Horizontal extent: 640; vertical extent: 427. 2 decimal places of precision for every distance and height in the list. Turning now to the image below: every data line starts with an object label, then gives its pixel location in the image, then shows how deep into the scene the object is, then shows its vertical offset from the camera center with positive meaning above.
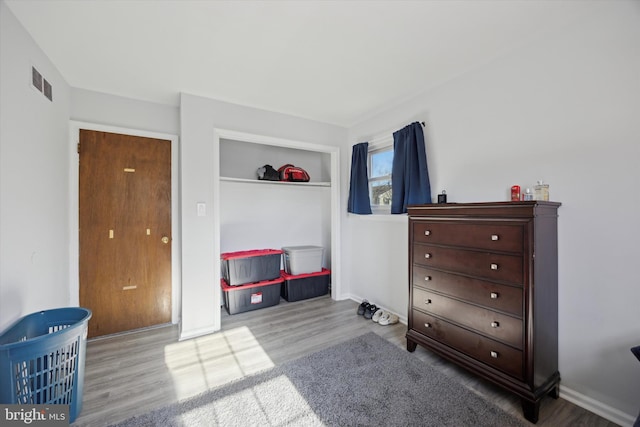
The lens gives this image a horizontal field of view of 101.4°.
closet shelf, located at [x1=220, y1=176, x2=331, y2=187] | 3.42 +0.43
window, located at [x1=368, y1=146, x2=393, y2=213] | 3.21 +0.46
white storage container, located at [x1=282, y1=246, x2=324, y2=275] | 3.63 -0.64
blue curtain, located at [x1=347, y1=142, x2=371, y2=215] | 3.33 +0.42
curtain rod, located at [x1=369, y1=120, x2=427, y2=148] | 3.05 +0.91
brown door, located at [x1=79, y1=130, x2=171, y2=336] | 2.55 -0.16
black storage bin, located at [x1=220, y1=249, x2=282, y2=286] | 3.20 -0.65
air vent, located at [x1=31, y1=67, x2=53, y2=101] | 1.81 +0.95
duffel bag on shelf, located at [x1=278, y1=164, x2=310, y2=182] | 3.59 +0.56
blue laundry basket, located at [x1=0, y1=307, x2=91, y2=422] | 1.25 -0.76
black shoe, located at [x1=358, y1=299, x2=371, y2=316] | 3.08 -1.11
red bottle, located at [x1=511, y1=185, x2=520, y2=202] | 1.88 +0.15
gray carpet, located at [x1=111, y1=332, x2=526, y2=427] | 1.54 -1.21
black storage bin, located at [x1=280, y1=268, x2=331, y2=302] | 3.57 -1.00
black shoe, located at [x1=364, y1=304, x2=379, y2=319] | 3.01 -1.12
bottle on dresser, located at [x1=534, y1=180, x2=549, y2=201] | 1.75 +0.15
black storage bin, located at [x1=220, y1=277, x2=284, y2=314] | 3.17 -1.02
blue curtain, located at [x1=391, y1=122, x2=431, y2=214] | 2.53 +0.44
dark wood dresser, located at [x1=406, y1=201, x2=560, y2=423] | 1.54 -0.52
